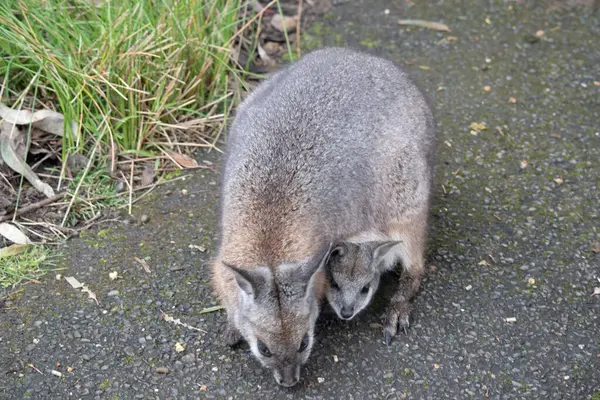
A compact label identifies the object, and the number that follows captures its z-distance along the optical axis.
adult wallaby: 3.57
